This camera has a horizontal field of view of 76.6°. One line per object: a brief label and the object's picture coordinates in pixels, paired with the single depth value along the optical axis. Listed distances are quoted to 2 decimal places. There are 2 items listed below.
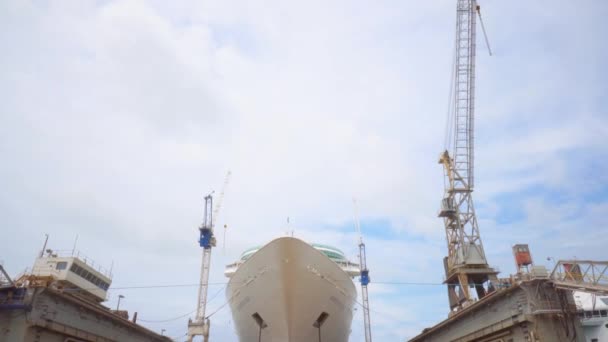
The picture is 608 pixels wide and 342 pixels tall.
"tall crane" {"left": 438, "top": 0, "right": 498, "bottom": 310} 43.13
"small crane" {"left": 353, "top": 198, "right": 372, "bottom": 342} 65.25
